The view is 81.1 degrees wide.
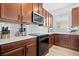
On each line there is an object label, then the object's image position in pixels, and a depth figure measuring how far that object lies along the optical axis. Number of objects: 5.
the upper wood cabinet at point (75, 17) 1.08
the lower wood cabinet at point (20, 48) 0.57
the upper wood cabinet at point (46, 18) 1.08
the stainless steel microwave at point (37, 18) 1.12
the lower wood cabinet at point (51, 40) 1.20
